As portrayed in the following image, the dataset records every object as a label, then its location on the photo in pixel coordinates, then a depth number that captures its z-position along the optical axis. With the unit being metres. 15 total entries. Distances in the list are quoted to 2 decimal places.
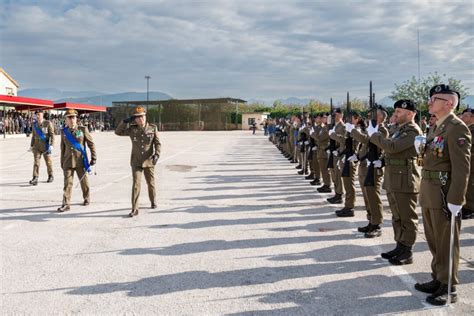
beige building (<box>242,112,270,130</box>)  60.72
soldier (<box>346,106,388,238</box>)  5.86
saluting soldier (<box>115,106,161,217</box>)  7.52
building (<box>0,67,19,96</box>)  54.72
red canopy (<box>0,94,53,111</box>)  34.80
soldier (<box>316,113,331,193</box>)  9.45
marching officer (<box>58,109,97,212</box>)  7.61
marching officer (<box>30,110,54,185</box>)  11.05
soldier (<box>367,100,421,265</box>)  4.75
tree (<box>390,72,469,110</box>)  29.83
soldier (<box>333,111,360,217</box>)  7.08
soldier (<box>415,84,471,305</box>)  3.70
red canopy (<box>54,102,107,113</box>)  45.34
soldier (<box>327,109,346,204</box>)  7.58
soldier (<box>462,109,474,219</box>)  6.79
